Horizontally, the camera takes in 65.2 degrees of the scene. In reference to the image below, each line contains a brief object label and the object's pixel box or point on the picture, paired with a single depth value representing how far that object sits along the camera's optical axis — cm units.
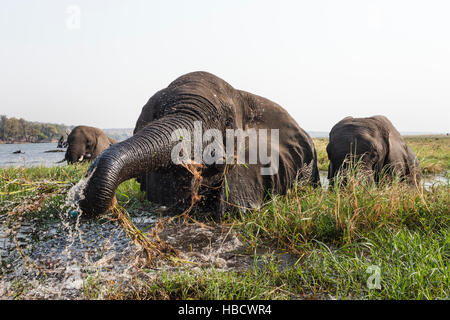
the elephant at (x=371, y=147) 676
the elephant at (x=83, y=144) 1444
